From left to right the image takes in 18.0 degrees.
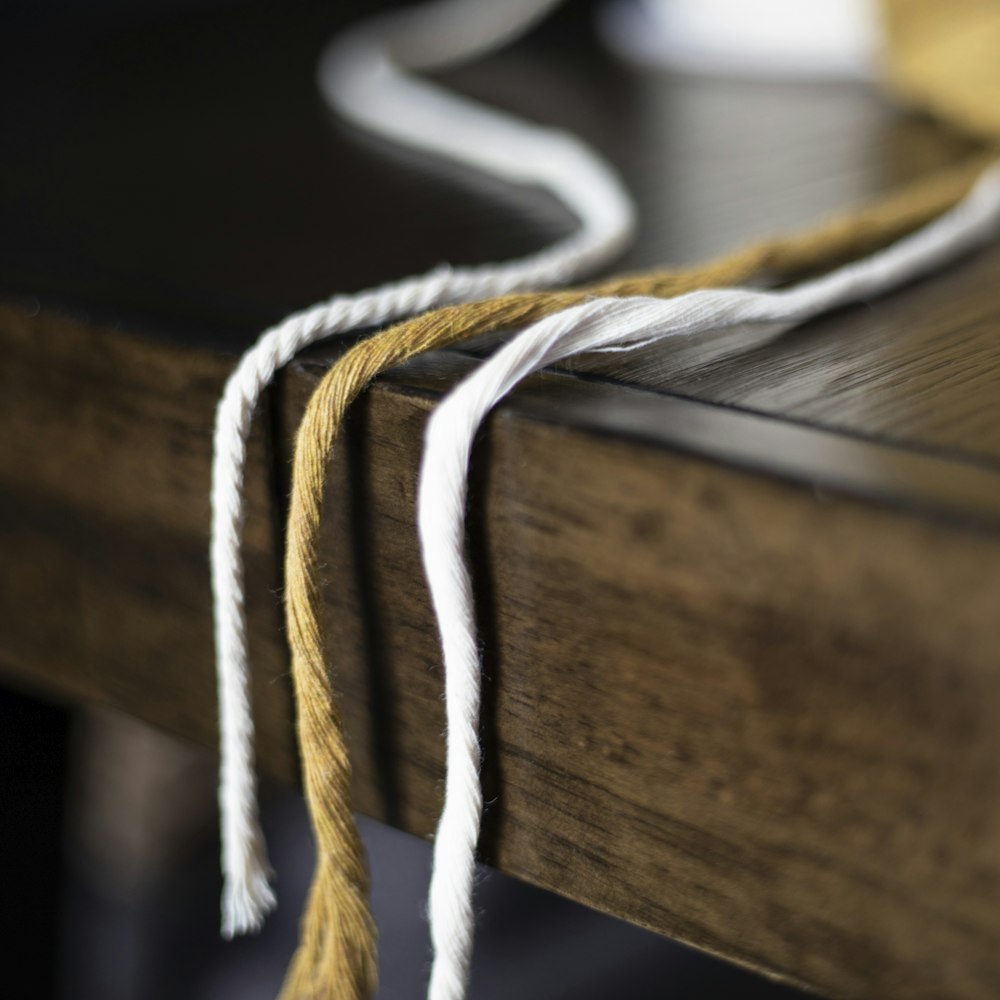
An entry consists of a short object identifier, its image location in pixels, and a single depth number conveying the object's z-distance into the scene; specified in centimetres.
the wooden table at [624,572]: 33
